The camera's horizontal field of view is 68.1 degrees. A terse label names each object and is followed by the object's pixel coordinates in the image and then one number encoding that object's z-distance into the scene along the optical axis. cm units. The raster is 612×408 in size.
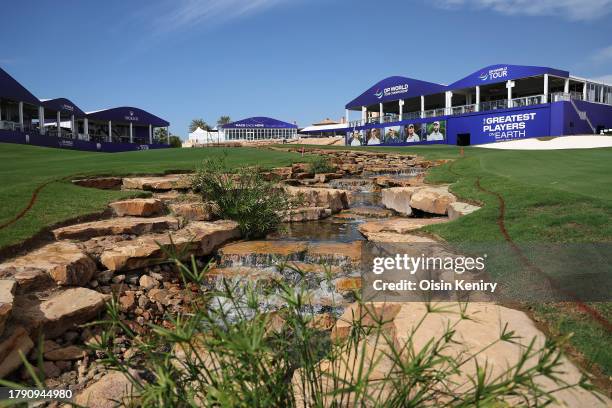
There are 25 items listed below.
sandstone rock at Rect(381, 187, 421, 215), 1127
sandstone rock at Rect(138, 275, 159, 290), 643
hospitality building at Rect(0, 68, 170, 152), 3544
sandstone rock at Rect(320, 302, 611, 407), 306
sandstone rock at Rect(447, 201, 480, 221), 825
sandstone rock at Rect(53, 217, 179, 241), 724
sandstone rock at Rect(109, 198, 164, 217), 919
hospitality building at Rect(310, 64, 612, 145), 3503
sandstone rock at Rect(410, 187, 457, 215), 973
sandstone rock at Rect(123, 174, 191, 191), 1177
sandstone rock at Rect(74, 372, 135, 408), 348
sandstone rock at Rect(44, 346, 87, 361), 460
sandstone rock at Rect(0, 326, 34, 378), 412
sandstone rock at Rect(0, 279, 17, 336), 418
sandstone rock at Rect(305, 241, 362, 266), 706
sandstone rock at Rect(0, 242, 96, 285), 559
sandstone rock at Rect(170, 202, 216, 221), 956
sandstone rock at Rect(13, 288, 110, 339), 468
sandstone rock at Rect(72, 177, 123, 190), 1184
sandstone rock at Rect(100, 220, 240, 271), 650
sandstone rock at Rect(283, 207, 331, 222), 1073
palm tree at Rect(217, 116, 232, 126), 11162
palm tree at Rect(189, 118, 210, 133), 10662
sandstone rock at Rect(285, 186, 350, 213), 1198
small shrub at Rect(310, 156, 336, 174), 1845
